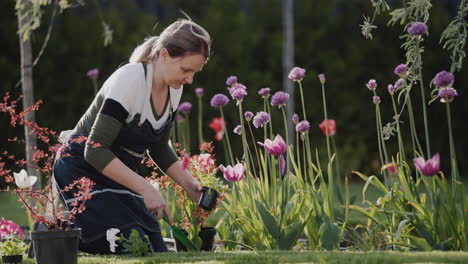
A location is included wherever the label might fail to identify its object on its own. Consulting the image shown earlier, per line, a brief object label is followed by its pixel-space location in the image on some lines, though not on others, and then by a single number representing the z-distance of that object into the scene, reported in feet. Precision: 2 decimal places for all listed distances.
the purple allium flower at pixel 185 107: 32.05
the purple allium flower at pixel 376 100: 25.39
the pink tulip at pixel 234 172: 23.63
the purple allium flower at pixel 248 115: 26.07
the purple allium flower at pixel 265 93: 25.46
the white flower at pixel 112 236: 22.00
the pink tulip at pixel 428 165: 20.18
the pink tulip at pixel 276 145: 23.12
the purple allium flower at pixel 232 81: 26.68
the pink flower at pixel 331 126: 30.71
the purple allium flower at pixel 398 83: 25.61
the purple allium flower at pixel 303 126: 24.62
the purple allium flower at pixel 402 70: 24.14
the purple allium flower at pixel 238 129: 26.96
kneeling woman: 20.01
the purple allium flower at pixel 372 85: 25.43
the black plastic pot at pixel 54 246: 18.42
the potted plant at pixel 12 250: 22.11
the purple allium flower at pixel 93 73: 36.54
